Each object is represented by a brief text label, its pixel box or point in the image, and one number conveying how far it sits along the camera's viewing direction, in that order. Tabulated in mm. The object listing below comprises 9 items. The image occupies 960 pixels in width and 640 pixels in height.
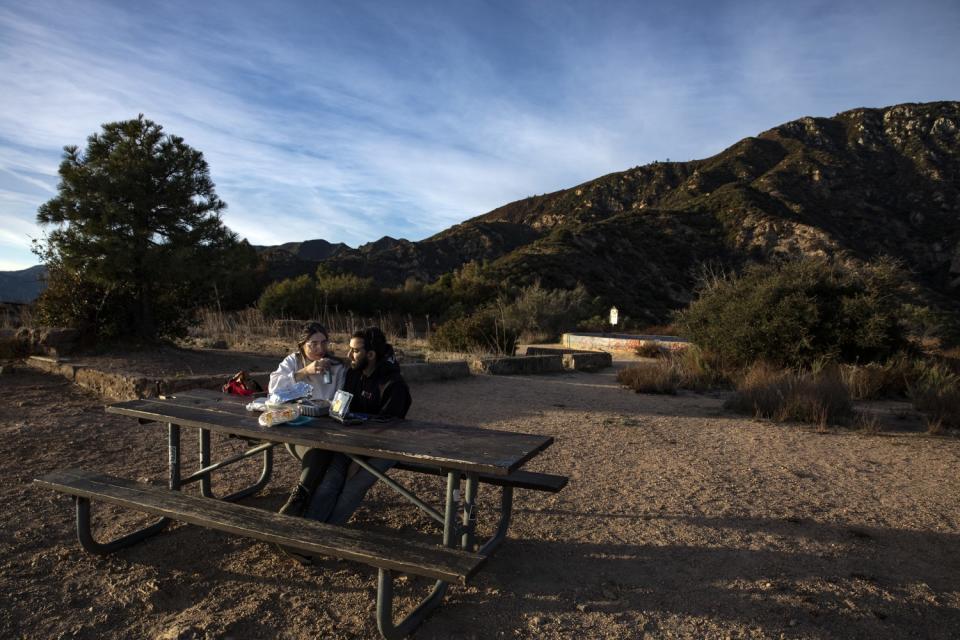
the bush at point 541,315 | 19594
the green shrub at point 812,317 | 9398
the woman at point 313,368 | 3676
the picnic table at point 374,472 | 2324
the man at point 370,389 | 3322
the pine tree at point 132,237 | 8875
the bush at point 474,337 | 12992
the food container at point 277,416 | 3135
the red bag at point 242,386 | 4191
